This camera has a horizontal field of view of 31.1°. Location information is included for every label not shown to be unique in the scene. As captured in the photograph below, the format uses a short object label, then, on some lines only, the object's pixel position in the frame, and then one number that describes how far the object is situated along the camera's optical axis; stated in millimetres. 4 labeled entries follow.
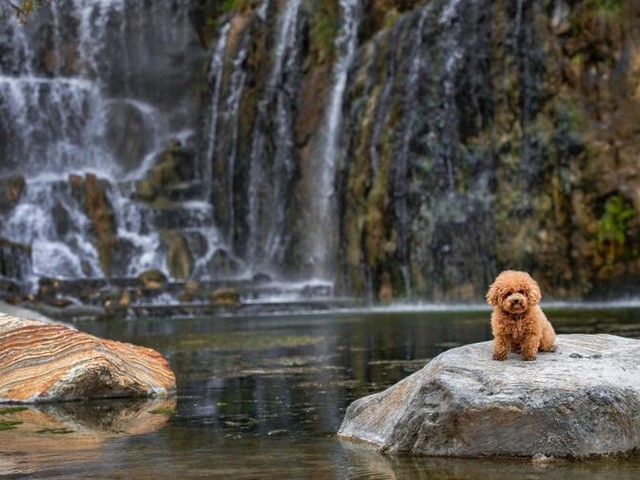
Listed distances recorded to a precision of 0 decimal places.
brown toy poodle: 8094
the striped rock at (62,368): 12023
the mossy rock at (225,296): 34969
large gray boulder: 7523
